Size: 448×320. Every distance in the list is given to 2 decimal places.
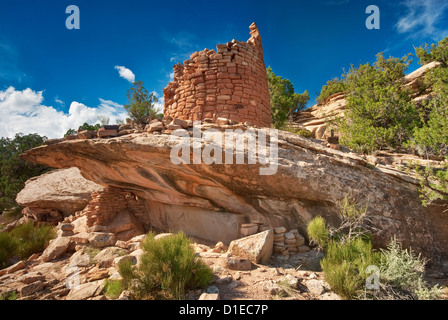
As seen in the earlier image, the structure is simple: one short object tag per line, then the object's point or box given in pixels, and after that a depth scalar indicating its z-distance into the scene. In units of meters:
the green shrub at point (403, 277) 2.75
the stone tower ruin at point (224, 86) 6.15
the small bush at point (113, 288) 2.71
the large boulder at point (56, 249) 4.67
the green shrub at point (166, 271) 2.71
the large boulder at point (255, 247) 3.75
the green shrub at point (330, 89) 21.02
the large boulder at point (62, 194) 8.60
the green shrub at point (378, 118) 8.55
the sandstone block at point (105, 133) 4.78
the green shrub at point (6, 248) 5.08
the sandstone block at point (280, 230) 4.37
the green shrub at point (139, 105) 15.62
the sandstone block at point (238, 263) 3.44
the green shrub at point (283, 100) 18.60
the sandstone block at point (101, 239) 4.59
